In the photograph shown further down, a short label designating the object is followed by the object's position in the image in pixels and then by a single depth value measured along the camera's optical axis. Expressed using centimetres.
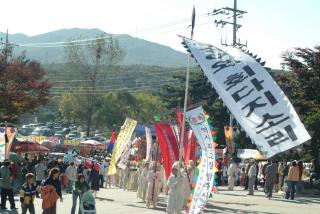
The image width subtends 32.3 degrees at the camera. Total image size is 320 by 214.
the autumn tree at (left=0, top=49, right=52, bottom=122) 3169
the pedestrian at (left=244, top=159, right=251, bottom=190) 2796
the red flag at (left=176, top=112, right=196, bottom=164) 2008
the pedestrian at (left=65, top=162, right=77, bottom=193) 2306
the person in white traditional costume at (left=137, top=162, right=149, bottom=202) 2060
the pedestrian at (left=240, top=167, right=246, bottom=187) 2983
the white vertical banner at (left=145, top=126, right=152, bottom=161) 2204
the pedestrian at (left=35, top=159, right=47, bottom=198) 2198
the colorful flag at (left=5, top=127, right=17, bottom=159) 2434
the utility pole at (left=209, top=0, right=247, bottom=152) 3700
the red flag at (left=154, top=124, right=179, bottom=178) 1892
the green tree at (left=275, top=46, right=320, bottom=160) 2878
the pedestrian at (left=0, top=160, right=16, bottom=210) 1691
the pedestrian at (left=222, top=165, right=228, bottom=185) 3047
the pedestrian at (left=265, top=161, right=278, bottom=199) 2270
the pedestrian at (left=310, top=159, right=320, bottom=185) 2730
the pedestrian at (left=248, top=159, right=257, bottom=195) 2423
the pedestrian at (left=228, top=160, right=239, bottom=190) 2698
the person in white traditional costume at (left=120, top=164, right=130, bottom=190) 2730
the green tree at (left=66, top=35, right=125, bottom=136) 5450
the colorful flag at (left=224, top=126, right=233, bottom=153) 3008
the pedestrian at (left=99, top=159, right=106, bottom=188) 2830
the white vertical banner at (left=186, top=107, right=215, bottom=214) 1321
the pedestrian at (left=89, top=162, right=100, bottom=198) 2150
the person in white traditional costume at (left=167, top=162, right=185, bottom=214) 1562
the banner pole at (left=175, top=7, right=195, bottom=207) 1375
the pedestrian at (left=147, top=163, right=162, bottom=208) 1895
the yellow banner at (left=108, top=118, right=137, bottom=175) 2338
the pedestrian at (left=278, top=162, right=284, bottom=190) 2632
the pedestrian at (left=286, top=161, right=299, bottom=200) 2223
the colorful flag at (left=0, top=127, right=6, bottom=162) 2311
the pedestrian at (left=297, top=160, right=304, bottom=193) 2248
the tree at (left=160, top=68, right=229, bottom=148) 4156
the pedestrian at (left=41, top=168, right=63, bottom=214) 1306
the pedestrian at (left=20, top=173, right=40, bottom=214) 1355
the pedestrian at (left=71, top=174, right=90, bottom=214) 1370
